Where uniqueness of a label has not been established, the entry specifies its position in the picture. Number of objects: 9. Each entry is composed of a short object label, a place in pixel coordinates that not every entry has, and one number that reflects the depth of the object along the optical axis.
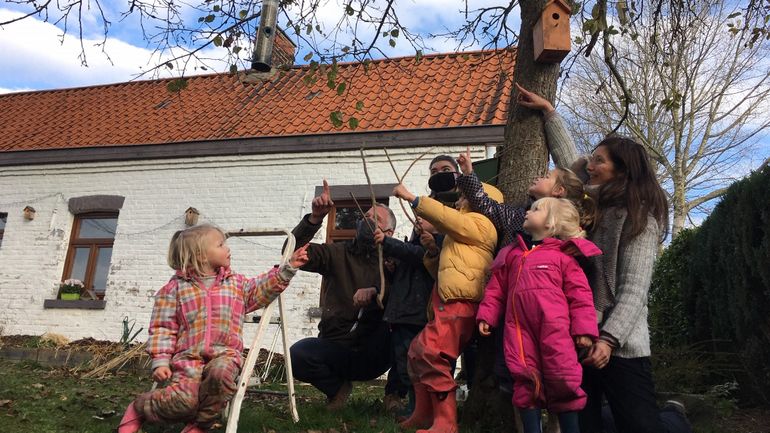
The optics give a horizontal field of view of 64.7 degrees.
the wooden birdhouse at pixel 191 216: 10.34
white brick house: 9.63
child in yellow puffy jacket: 3.37
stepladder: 3.28
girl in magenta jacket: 2.93
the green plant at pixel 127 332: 8.96
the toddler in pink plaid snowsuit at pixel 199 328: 3.25
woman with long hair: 3.03
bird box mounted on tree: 4.02
